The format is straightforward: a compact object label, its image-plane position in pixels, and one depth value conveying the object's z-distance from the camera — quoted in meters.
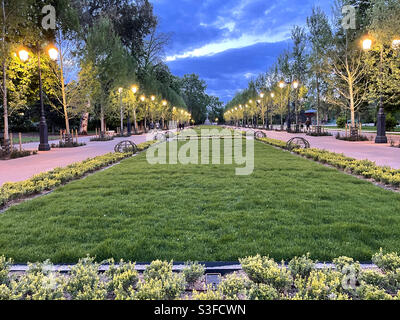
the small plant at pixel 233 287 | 2.57
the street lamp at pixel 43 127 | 17.19
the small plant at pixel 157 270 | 2.90
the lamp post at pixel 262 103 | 50.60
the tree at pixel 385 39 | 17.72
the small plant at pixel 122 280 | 2.65
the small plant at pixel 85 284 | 2.52
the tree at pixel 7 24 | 14.52
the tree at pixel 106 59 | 28.77
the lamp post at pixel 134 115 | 36.74
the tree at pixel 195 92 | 132.38
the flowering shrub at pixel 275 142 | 17.65
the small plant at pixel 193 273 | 2.94
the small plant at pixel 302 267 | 2.99
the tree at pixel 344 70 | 23.16
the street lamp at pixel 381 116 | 16.86
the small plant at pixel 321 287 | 2.53
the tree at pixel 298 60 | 37.84
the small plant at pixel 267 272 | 2.77
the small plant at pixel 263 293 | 2.52
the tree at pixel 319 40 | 24.72
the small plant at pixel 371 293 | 2.43
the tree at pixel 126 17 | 36.66
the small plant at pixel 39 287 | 2.54
